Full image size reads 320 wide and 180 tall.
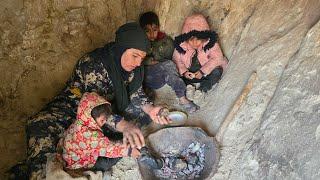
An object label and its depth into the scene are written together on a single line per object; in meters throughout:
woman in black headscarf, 1.44
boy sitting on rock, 1.79
